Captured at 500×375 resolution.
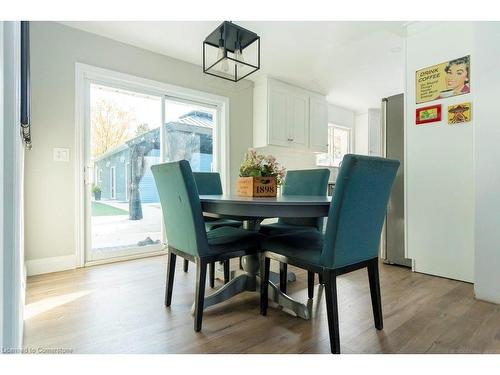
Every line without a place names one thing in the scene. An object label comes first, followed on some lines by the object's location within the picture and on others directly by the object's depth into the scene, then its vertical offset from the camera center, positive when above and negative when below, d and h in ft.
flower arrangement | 6.15 +0.42
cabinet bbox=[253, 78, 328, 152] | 12.93 +3.40
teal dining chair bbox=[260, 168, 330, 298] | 7.54 -0.13
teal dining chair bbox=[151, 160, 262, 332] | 4.74 -0.97
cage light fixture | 5.82 +3.01
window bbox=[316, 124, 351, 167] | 17.82 +2.66
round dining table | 4.53 -0.49
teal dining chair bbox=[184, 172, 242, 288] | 7.24 -0.23
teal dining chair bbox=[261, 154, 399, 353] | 3.97 -0.76
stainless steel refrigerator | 9.07 +0.04
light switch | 8.49 +0.94
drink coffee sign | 7.40 +2.93
